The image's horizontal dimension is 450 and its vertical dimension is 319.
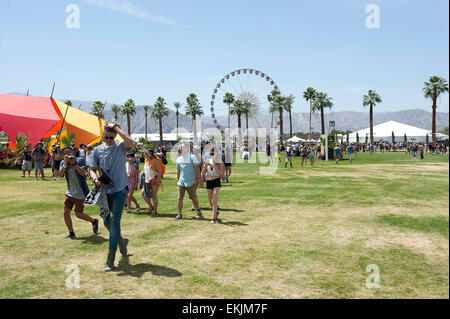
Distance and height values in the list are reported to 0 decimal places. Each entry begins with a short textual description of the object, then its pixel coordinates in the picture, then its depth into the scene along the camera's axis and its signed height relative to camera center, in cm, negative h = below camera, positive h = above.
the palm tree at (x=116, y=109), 10780 +1299
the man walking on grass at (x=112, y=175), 530 -31
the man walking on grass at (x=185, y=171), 881 -45
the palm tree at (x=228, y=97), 9976 +1464
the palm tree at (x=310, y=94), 9175 +1415
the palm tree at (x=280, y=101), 8662 +1209
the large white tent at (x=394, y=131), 6987 +386
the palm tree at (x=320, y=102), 8856 +1187
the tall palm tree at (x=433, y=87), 6112 +1053
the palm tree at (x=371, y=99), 7781 +1077
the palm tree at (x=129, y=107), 9738 +1212
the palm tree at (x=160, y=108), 10519 +1287
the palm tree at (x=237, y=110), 9405 +1079
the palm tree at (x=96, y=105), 8468 +1142
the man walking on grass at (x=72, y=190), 705 -69
